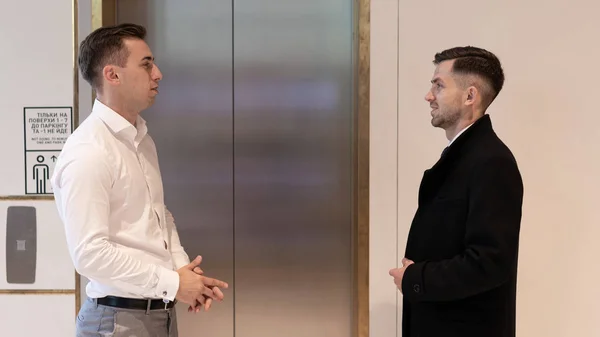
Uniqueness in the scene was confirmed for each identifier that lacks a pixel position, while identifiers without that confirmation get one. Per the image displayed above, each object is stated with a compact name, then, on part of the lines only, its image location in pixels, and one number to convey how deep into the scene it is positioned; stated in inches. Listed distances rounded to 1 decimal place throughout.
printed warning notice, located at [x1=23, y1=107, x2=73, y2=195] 104.3
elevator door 108.3
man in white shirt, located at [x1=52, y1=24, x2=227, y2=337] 58.5
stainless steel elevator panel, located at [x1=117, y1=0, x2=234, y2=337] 108.5
